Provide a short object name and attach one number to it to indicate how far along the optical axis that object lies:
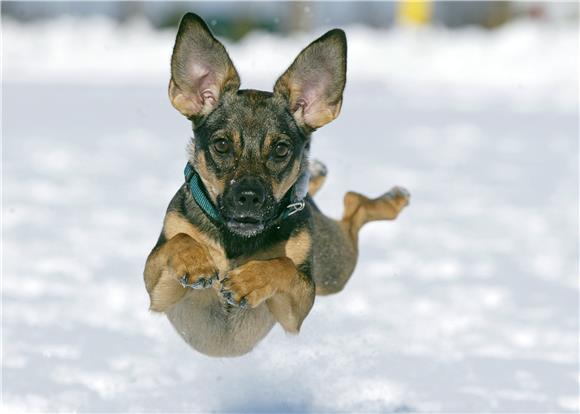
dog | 8.20
